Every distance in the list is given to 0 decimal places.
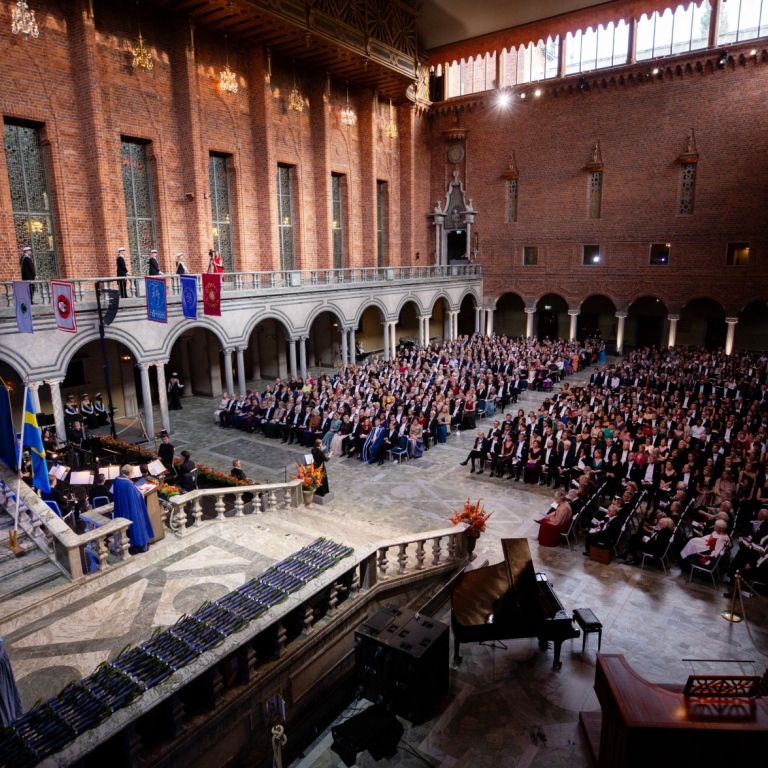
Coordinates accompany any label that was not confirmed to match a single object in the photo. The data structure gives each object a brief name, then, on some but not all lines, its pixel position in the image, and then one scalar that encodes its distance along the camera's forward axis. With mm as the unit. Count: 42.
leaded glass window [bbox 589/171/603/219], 32031
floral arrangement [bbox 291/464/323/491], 11414
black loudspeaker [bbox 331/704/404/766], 5879
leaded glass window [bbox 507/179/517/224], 34781
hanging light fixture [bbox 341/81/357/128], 27519
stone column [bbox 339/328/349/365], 27172
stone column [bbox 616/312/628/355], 32406
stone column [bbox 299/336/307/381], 24758
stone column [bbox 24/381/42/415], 15890
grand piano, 7246
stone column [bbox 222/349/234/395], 21750
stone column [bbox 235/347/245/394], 22109
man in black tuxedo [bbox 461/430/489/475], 15031
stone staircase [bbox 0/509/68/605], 7288
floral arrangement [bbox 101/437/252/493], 13258
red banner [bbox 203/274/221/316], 17219
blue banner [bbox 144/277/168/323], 16094
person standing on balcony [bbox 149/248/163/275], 18641
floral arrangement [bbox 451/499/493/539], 9297
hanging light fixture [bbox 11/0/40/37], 14094
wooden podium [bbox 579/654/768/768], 4652
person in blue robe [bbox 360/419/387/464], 15938
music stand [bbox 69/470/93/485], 10570
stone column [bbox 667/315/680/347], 30995
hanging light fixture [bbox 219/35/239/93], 20844
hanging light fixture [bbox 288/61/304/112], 25062
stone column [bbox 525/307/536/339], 35125
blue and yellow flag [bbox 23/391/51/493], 8461
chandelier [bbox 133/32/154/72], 18984
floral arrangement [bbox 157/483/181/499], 10298
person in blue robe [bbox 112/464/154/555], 8359
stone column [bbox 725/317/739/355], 29422
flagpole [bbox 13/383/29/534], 7885
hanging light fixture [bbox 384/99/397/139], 30562
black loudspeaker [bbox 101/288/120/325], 16719
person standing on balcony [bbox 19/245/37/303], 16016
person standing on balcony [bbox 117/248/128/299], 18016
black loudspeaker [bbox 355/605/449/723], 6371
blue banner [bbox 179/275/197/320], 17031
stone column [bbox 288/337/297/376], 24578
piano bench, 7332
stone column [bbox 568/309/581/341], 34031
